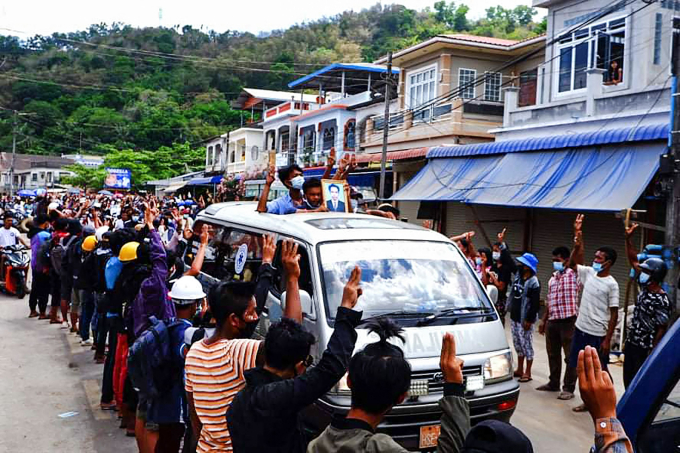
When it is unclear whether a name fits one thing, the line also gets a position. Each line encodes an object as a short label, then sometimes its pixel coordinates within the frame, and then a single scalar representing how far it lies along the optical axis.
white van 4.71
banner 50.50
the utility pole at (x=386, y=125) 18.19
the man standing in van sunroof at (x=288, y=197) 7.19
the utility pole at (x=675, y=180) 8.10
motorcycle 13.73
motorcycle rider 13.84
